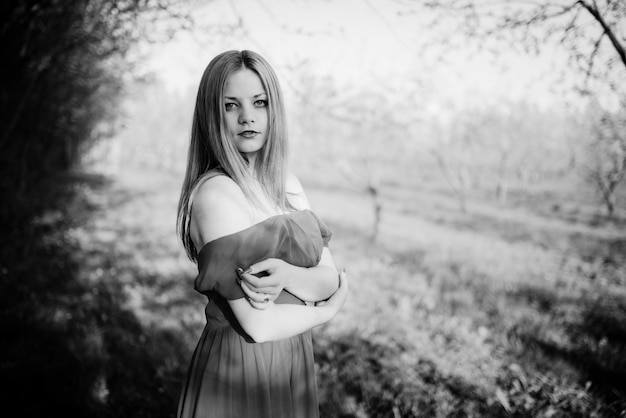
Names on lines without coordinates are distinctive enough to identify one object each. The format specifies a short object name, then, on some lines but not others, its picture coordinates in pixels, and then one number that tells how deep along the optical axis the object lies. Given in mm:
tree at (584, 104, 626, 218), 5254
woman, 1235
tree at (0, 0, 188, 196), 4473
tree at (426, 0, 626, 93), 1829
